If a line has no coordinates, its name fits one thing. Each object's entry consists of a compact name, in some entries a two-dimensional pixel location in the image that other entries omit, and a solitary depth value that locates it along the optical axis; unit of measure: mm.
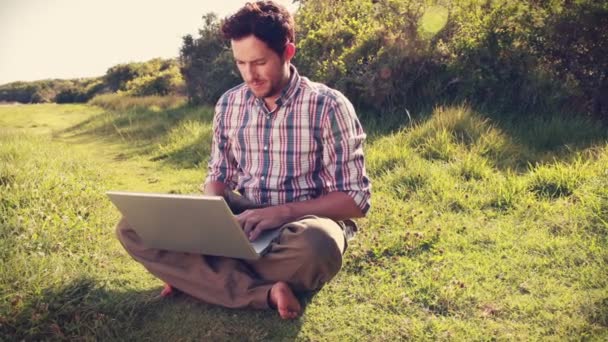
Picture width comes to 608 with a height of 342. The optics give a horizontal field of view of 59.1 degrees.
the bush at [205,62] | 11438
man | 2750
